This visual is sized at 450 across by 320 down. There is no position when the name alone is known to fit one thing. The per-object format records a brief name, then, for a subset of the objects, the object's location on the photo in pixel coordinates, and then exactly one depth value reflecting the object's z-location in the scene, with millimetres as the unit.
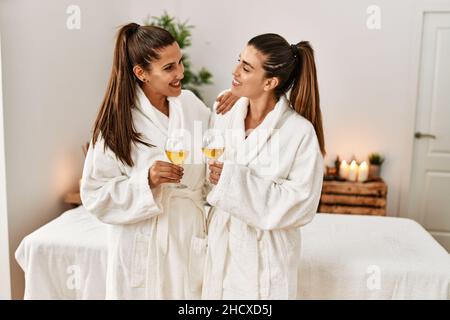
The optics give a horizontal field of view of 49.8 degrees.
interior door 3250
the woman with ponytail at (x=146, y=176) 1391
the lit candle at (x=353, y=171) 3178
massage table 1841
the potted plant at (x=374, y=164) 3305
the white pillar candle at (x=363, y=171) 3150
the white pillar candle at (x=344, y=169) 3213
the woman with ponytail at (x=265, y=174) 1370
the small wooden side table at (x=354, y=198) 3092
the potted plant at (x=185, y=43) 3066
